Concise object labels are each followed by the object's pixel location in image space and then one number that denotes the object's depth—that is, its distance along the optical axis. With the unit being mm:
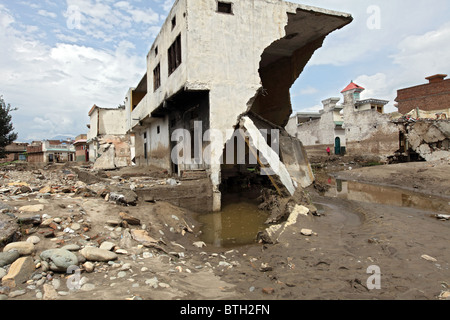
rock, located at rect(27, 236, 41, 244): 3975
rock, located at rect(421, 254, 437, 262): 4293
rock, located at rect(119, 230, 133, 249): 4570
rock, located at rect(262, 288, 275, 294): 3469
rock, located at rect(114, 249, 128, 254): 4254
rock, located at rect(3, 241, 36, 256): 3625
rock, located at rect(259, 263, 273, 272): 4359
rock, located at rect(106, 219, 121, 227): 5270
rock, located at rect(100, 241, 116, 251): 4252
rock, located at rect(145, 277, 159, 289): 3309
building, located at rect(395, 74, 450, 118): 25703
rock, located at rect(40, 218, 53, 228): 4477
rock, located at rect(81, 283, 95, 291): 3137
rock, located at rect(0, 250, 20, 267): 3363
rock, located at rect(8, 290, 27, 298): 2862
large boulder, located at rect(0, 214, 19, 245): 3770
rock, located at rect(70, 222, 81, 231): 4727
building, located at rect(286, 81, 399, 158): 21862
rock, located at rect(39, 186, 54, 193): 7379
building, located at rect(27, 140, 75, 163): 41328
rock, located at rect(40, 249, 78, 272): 3440
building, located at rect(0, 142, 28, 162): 40716
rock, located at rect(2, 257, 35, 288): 3096
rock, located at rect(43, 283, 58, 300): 2871
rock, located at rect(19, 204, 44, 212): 4919
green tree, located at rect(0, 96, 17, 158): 24750
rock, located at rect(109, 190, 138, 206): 6680
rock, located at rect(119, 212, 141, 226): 5705
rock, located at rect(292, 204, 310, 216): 6945
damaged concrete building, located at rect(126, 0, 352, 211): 8656
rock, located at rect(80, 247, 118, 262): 3824
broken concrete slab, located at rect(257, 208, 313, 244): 5688
